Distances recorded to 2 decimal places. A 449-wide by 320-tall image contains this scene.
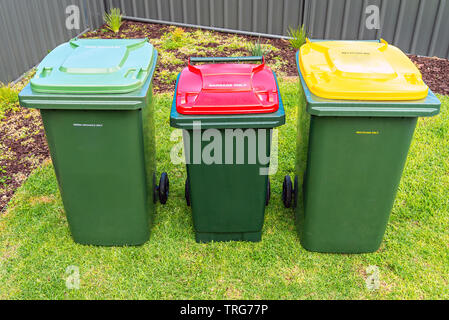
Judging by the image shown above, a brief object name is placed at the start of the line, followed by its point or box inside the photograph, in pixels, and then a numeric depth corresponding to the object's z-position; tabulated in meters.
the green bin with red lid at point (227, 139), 2.93
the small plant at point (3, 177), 4.33
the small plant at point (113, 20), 7.73
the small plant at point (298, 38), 6.90
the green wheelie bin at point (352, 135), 2.80
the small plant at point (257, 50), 5.95
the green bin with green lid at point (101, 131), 2.85
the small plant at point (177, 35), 7.38
